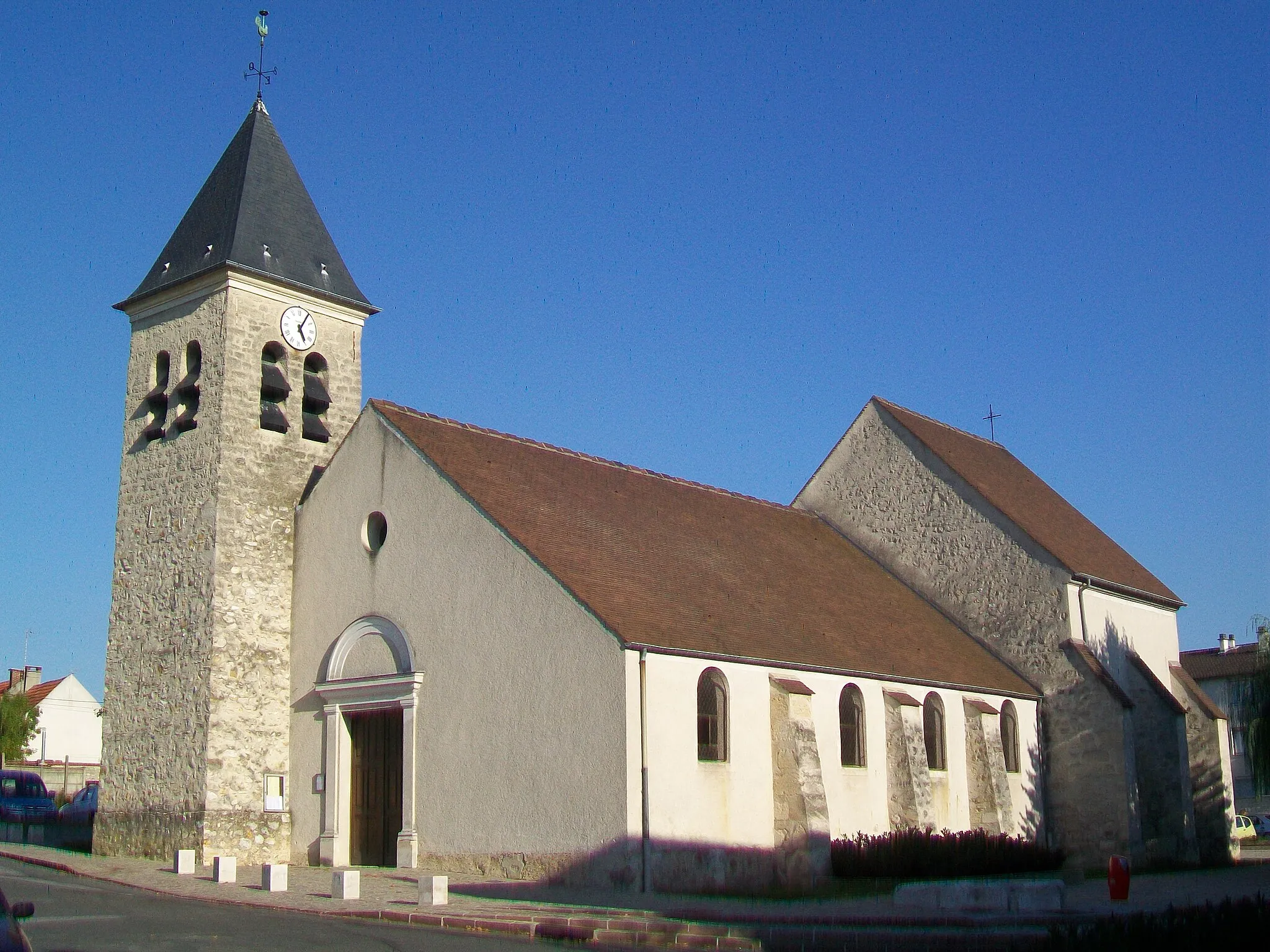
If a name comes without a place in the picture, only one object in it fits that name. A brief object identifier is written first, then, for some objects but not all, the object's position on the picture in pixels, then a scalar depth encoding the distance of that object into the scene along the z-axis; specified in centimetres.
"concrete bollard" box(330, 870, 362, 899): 1644
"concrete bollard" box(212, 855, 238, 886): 1853
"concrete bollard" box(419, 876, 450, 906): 1564
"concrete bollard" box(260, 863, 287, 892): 1753
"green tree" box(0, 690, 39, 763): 4916
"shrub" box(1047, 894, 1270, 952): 1077
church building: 1941
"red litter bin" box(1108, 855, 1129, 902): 1767
